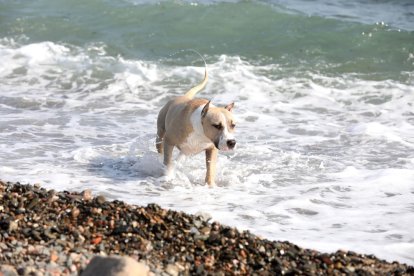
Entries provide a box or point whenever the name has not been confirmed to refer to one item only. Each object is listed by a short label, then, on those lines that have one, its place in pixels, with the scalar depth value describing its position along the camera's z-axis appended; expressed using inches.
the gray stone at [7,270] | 367.6
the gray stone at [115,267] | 331.3
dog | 619.8
